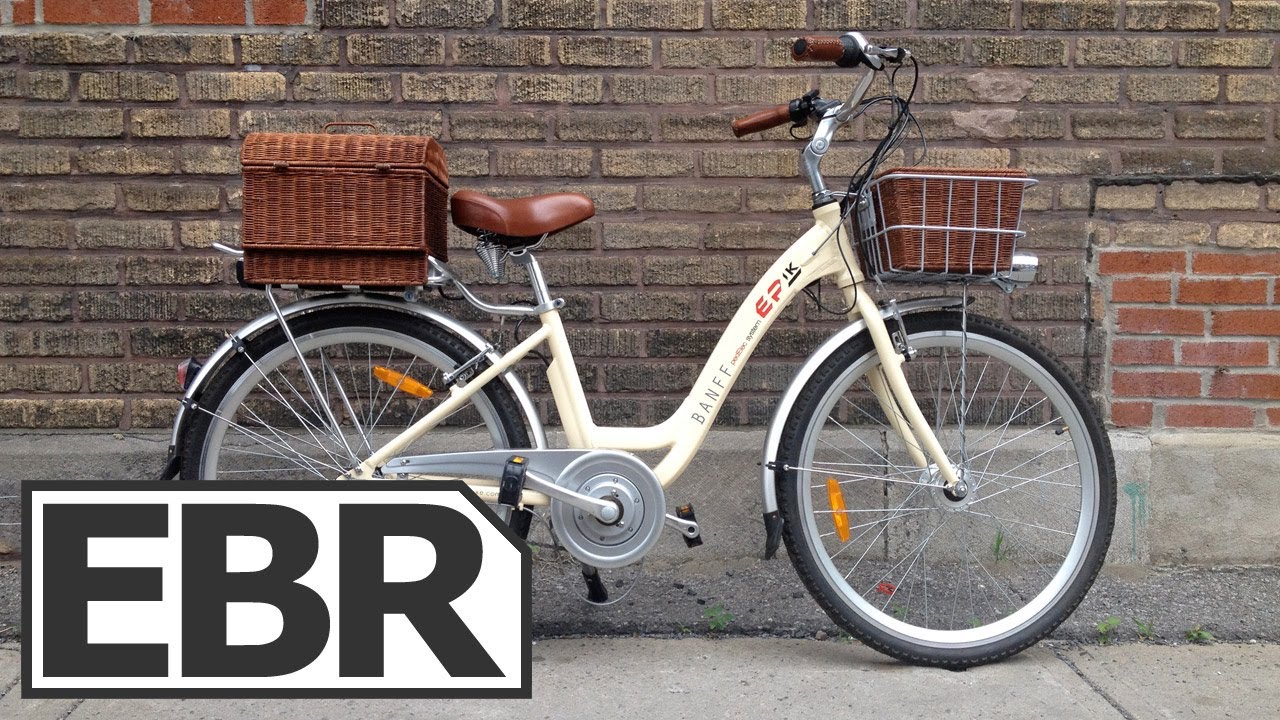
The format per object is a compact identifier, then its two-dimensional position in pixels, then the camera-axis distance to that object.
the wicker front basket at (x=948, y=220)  2.54
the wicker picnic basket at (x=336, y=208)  2.51
